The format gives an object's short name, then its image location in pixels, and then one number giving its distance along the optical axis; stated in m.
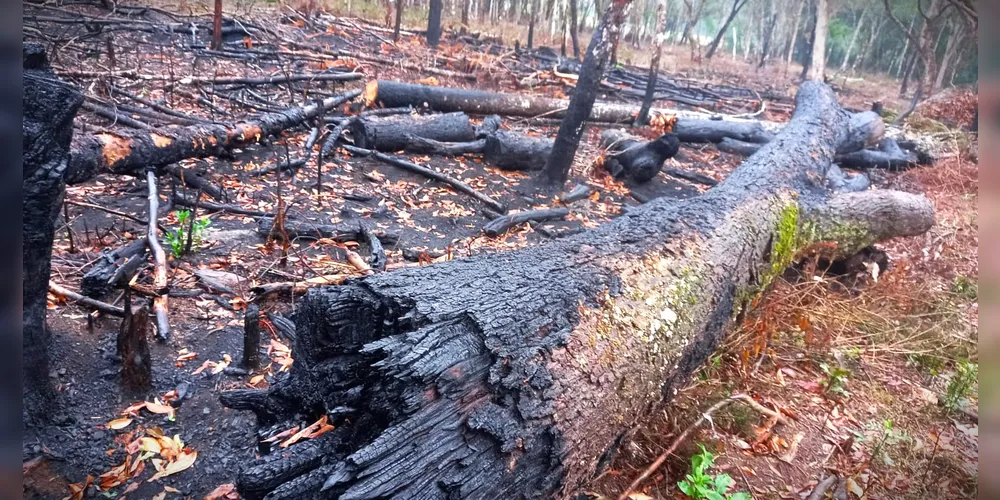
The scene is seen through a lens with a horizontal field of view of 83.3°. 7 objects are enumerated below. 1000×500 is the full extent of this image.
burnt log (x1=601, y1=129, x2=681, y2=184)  8.29
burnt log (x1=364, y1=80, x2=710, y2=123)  9.72
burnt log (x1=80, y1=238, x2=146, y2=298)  3.78
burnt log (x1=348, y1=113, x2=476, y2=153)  7.85
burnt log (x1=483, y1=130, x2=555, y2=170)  8.09
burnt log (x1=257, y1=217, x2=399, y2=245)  5.13
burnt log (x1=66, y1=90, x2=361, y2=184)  4.93
